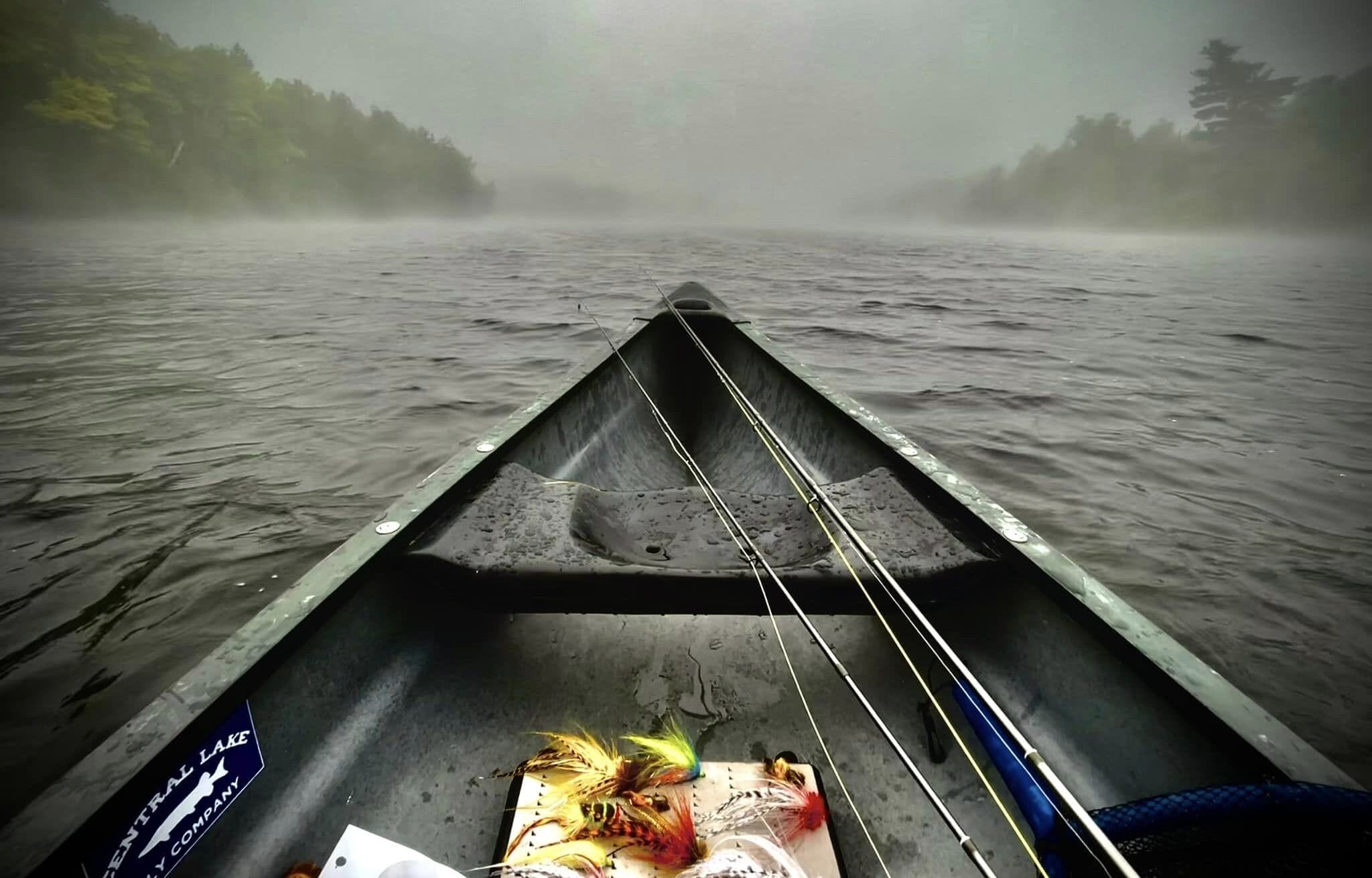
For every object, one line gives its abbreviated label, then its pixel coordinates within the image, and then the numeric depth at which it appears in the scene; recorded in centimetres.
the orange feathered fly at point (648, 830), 52
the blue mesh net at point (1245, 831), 42
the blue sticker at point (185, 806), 45
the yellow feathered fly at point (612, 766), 55
